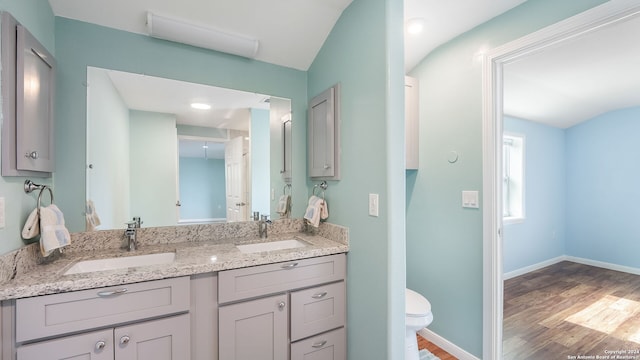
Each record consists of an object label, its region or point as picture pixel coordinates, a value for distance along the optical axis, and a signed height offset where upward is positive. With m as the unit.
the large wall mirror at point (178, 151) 1.52 +0.21
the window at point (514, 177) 3.78 +0.06
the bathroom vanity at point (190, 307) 0.97 -0.56
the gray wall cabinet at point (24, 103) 1.00 +0.33
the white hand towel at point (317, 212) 1.80 -0.21
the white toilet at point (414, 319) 1.59 -0.85
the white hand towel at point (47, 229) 1.13 -0.21
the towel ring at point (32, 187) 1.15 -0.02
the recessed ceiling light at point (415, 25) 1.78 +1.08
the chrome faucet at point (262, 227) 1.88 -0.33
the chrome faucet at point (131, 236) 1.48 -0.31
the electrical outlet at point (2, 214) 0.98 -0.12
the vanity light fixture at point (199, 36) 1.51 +0.90
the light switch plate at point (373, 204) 1.40 -0.13
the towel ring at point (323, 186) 1.88 -0.03
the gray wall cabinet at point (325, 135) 1.70 +0.32
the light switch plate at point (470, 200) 1.84 -0.13
